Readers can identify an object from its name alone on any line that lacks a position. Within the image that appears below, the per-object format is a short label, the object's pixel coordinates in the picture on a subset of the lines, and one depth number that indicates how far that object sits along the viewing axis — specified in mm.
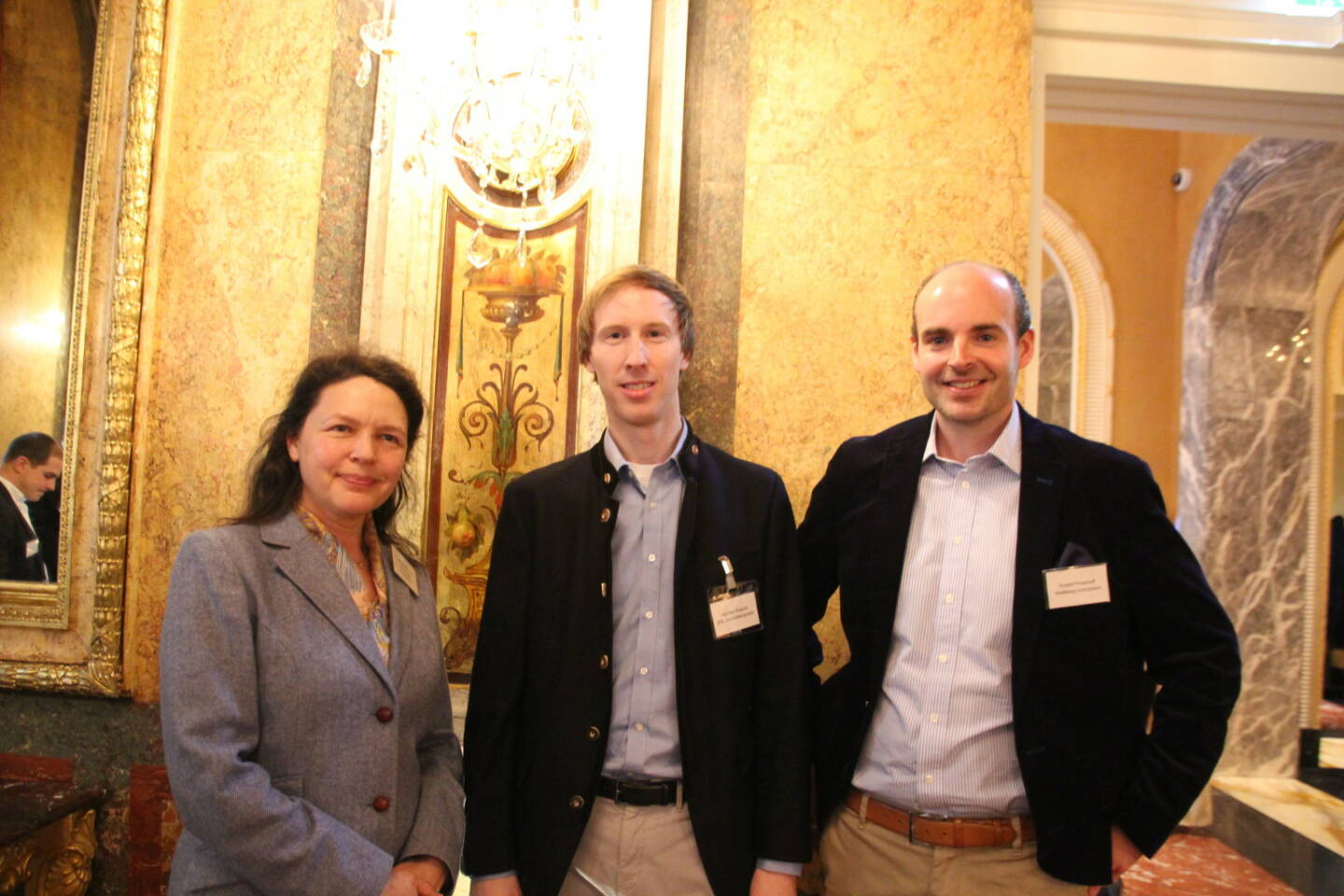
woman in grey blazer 1410
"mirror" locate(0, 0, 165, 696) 2498
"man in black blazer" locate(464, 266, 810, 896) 1630
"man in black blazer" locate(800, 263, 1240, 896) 1626
